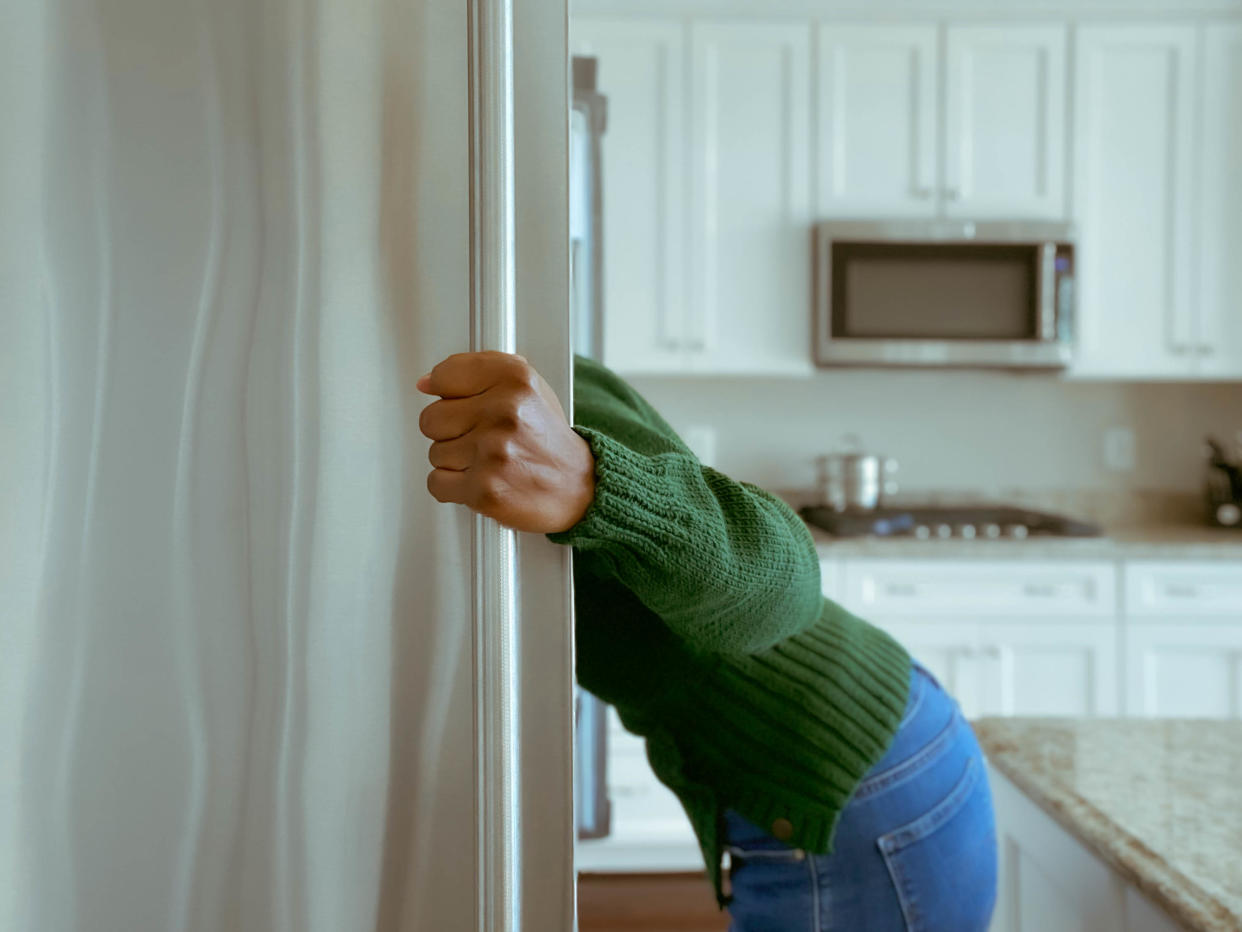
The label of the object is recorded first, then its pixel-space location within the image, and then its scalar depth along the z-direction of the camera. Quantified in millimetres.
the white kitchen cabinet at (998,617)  2369
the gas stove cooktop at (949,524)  2453
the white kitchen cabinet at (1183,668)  2377
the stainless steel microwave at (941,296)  2547
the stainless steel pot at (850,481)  2717
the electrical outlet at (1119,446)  2971
